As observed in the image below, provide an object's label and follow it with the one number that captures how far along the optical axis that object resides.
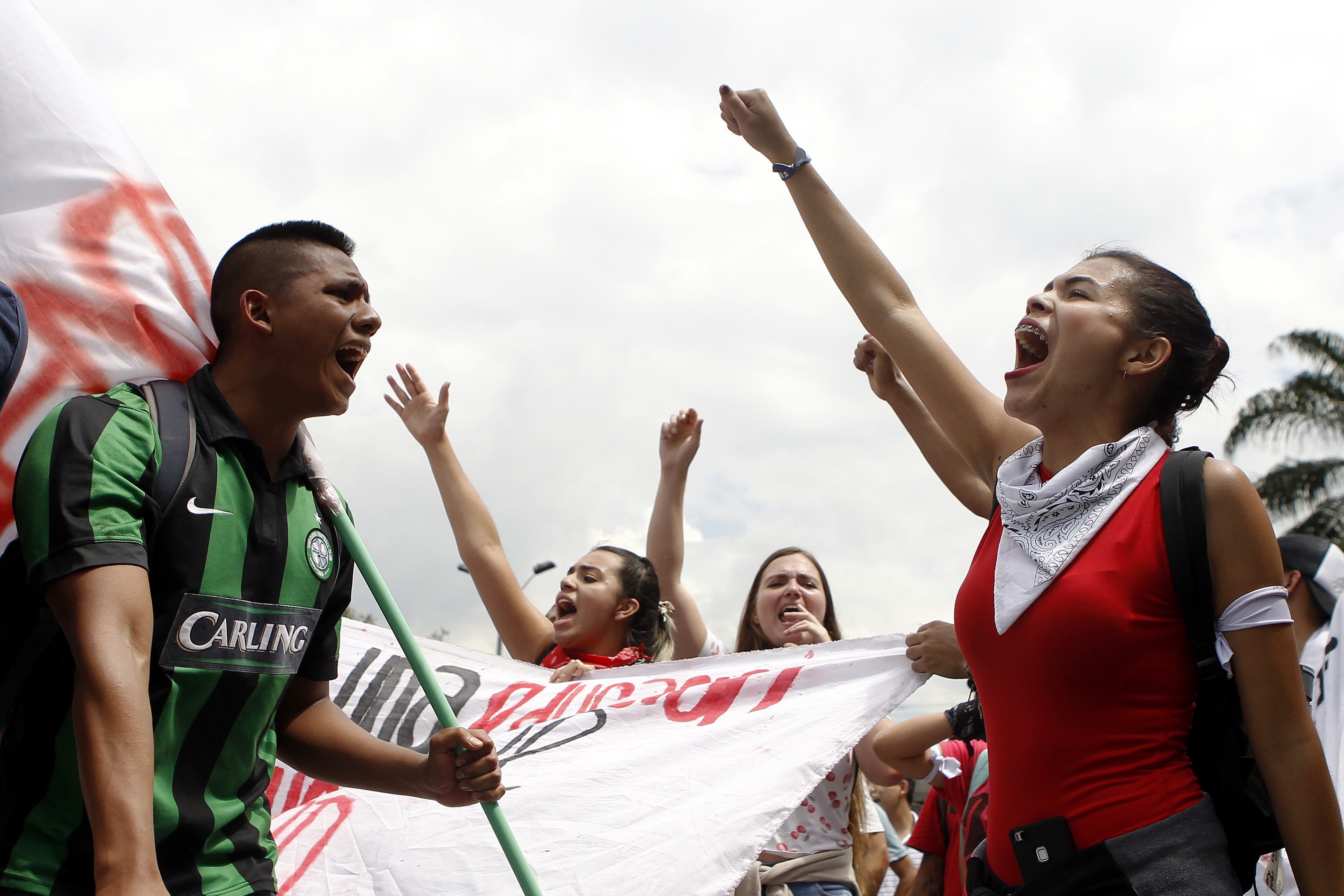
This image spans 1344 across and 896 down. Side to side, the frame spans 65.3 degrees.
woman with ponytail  4.37
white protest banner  2.68
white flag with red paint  1.93
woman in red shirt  1.71
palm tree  23.19
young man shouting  1.51
